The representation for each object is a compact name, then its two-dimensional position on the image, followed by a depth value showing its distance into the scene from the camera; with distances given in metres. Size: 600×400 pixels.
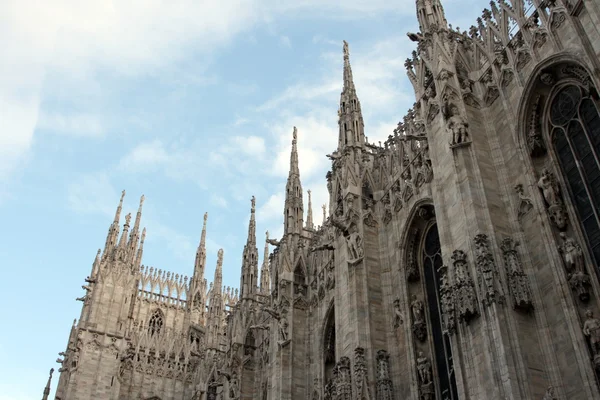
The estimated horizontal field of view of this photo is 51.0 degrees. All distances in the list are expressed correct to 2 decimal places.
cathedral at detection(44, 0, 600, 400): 12.92
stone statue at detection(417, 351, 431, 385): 16.97
